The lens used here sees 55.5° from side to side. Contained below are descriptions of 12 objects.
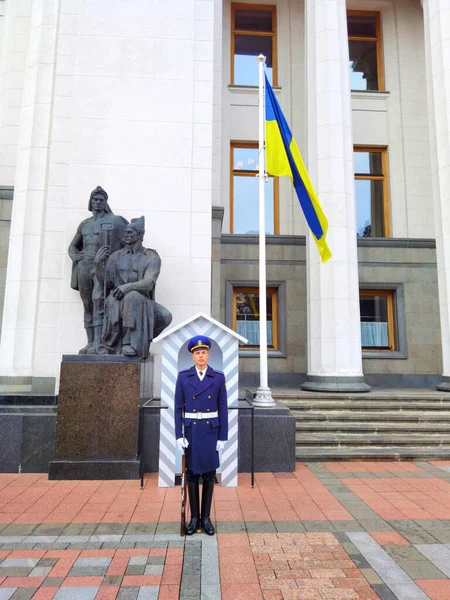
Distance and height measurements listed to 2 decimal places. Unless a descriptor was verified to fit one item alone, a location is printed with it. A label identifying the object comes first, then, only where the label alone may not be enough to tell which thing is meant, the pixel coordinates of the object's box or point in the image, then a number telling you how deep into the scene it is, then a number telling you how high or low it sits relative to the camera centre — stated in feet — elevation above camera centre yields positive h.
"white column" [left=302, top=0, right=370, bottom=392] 35.65 +13.50
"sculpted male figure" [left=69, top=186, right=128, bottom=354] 23.70 +6.22
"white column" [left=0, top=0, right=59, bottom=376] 27.25 +10.18
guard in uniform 14.07 -2.12
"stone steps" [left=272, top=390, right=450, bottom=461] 25.76 -4.21
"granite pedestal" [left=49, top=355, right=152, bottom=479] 20.18 -2.92
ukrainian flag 24.62 +11.17
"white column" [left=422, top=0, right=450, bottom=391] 38.70 +20.89
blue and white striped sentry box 19.58 -0.94
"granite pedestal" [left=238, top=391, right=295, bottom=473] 21.80 -4.14
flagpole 22.75 +5.03
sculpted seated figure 21.52 +3.15
